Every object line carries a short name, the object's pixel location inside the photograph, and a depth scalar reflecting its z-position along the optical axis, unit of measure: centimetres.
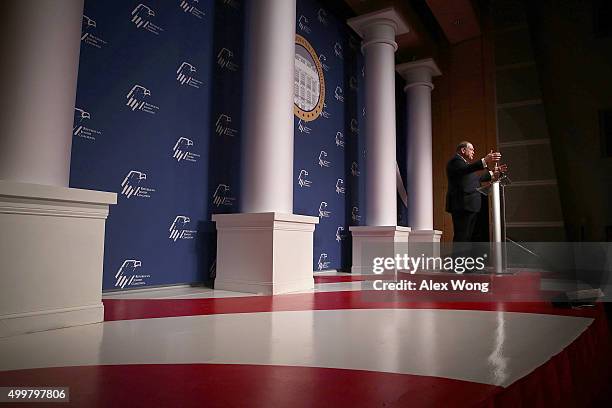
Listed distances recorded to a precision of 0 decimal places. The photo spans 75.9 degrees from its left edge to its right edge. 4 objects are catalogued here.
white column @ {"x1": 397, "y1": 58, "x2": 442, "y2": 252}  699
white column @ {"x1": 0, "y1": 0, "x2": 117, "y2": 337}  165
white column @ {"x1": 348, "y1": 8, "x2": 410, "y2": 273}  537
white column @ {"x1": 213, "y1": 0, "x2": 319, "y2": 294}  313
